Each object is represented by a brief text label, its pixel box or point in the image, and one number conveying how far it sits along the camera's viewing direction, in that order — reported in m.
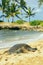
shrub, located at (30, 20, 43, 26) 36.95
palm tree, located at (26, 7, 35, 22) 37.72
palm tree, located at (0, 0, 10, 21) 35.74
